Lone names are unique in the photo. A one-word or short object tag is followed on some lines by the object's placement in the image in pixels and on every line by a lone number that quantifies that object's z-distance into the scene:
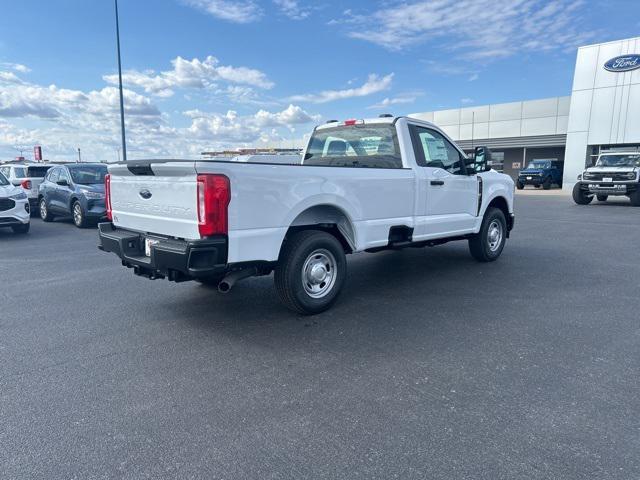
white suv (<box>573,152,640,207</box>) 17.36
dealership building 27.25
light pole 18.73
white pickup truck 3.85
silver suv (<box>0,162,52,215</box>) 14.70
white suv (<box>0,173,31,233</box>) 10.34
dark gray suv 11.72
